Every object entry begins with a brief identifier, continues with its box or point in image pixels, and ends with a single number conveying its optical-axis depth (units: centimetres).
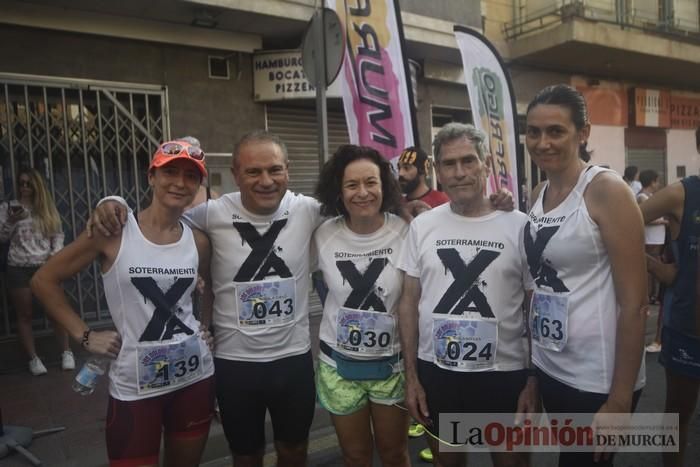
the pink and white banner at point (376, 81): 501
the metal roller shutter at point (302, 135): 761
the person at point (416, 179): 411
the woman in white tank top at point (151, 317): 219
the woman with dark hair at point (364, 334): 237
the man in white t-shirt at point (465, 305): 222
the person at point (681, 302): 265
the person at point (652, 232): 644
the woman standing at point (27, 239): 513
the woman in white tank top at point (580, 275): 189
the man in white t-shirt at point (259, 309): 247
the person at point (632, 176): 889
